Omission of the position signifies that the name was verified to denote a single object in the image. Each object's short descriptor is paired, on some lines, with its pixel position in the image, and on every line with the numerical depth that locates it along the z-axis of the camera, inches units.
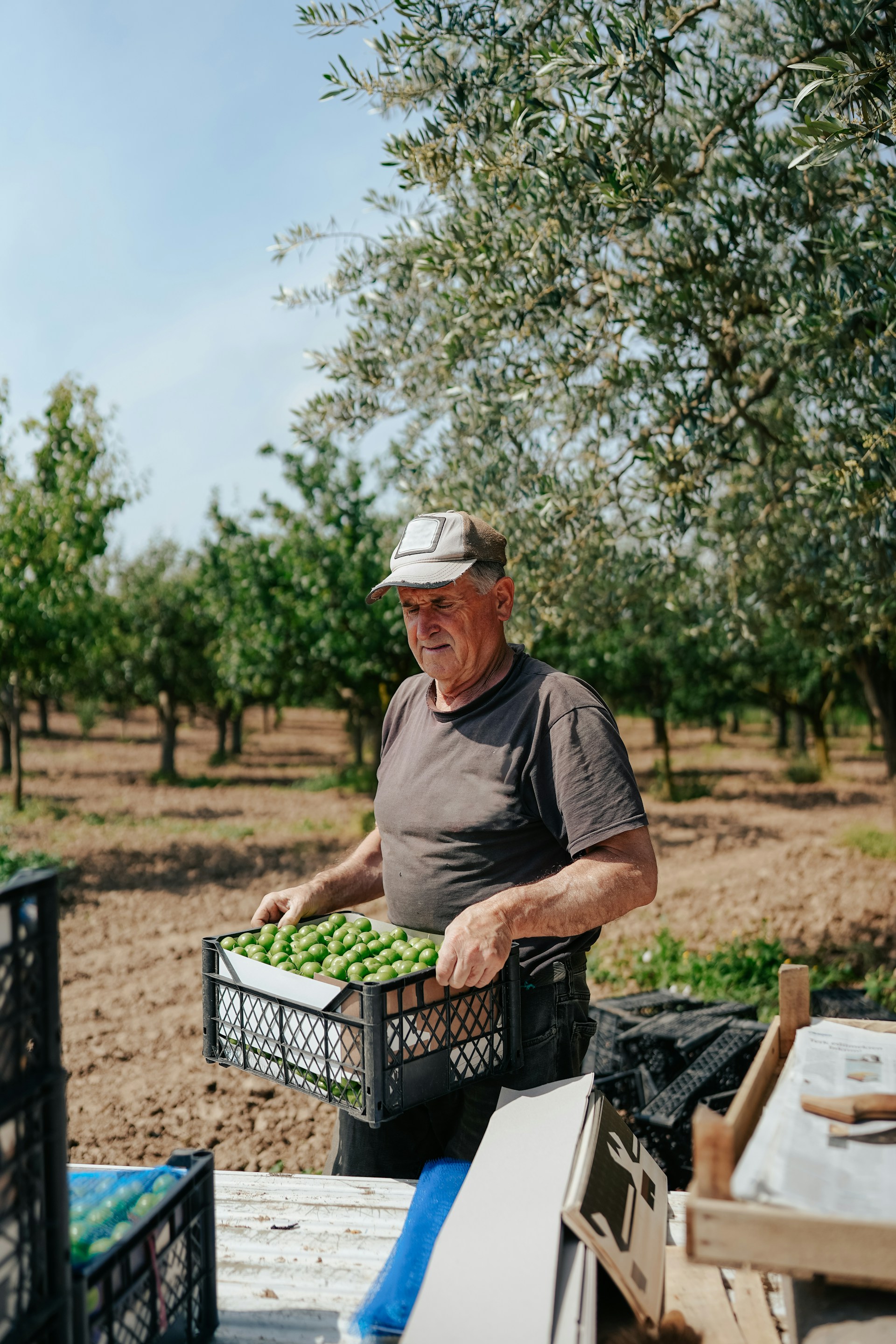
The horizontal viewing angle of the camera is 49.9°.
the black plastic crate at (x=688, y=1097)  153.9
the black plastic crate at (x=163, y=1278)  60.9
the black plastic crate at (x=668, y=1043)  174.7
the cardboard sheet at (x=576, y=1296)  65.1
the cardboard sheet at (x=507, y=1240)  66.6
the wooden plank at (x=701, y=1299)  73.0
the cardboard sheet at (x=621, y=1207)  69.9
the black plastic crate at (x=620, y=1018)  182.9
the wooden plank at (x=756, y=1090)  66.3
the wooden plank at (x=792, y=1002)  82.4
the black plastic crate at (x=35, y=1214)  54.4
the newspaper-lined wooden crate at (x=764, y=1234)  54.1
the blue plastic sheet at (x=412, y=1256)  73.2
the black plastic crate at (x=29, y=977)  55.2
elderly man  95.3
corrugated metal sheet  75.7
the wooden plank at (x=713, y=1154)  56.2
